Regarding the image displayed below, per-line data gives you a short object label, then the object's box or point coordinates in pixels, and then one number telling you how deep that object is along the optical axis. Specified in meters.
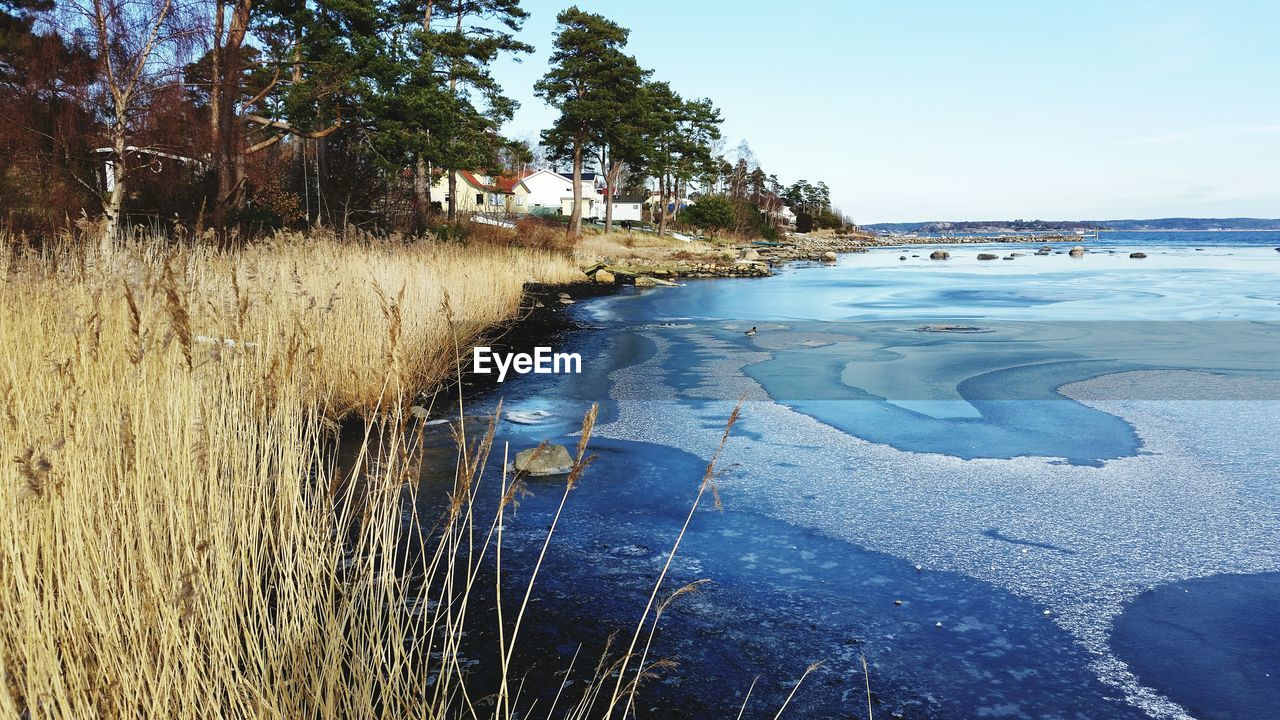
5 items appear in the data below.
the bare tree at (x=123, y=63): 10.58
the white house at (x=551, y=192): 84.81
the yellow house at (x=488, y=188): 62.05
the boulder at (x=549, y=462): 5.70
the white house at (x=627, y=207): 87.12
